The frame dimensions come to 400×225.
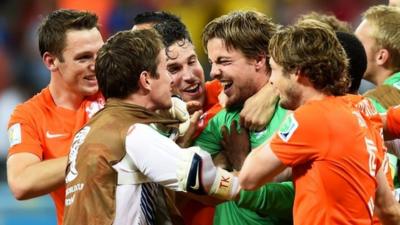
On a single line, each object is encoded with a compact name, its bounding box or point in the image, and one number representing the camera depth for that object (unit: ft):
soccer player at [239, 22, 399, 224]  25.07
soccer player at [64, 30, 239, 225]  25.79
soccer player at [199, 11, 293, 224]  30.82
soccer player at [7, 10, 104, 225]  31.95
